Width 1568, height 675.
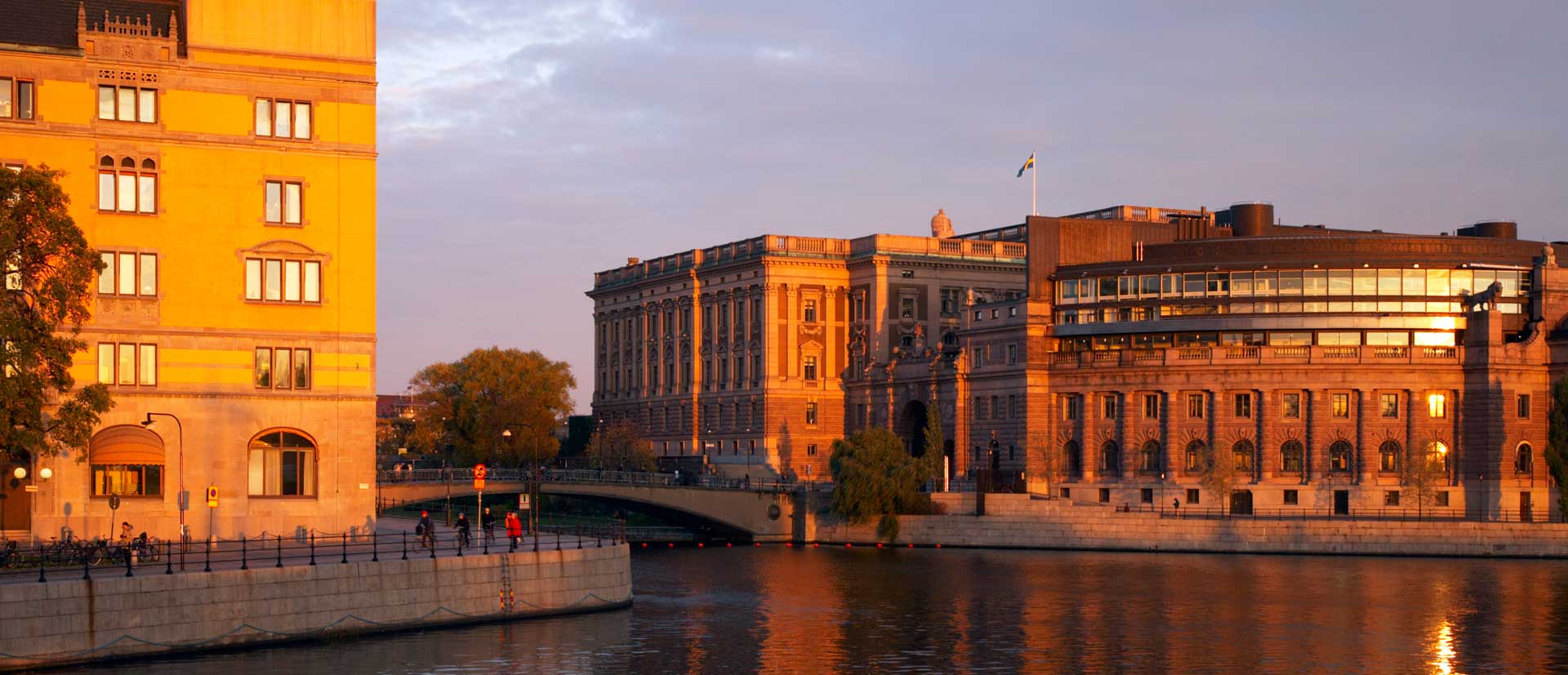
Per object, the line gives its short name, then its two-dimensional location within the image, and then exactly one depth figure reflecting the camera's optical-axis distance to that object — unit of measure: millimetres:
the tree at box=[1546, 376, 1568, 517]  123688
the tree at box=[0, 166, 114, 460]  64188
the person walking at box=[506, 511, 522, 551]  75256
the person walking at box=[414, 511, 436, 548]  72000
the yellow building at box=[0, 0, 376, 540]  75500
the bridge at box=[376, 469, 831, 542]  132500
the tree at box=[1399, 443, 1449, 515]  129625
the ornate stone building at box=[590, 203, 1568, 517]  133125
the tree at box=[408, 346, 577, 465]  182375
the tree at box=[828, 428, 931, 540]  132375
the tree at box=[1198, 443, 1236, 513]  133500
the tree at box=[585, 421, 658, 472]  177625
